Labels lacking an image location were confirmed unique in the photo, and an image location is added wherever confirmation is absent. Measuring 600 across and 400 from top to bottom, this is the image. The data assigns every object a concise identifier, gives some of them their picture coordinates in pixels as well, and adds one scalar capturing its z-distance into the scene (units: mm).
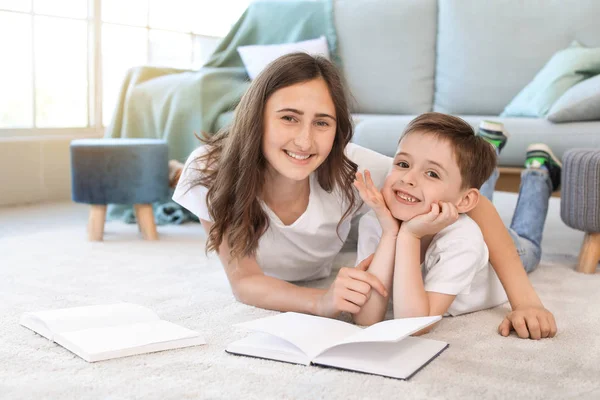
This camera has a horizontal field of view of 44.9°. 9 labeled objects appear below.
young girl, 1483
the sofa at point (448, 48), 3123
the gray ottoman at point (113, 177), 2492
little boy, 1368
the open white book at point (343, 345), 1145
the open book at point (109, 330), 1224
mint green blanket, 2969
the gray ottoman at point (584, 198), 2002
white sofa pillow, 3277
